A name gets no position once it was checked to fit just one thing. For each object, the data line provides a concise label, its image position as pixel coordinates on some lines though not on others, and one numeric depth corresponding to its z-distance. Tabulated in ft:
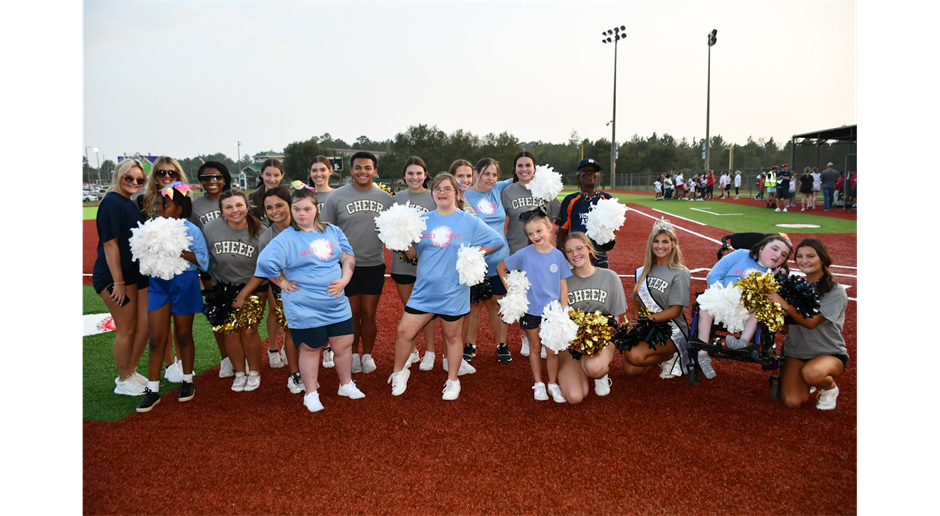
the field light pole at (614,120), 135.54
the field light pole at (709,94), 124.84
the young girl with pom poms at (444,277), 13.10
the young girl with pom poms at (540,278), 13.05
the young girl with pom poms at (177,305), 12.93
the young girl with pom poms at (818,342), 12.01
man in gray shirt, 14.61
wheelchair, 12.50
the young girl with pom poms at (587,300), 13.00
